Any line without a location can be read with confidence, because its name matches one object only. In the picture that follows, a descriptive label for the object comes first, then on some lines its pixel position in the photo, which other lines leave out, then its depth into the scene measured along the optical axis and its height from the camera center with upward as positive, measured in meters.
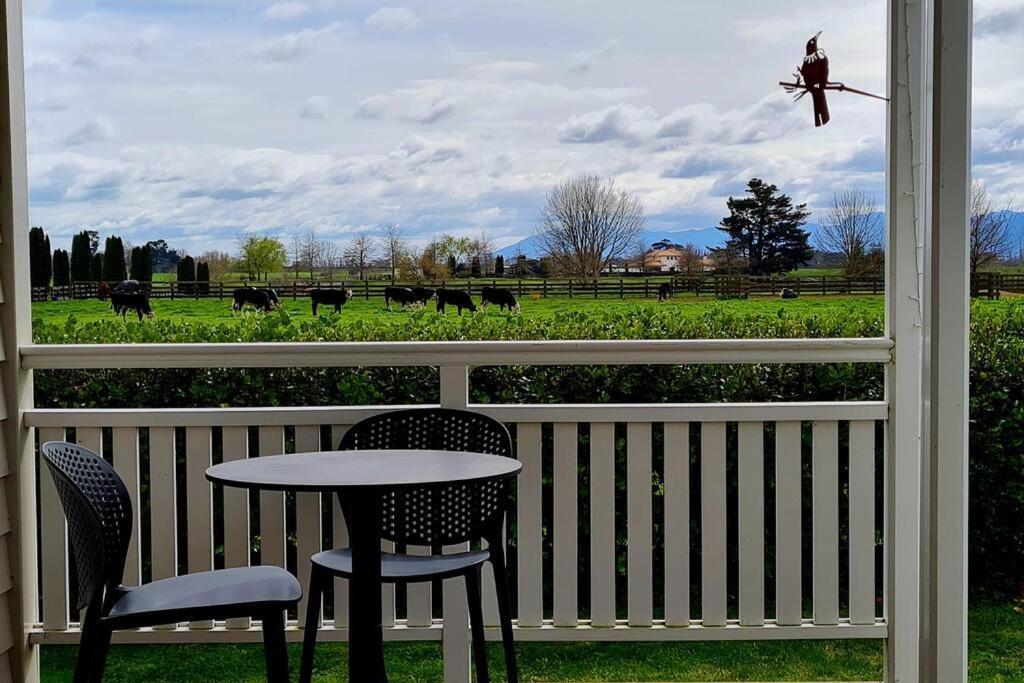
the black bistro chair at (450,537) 2.65 -0.64
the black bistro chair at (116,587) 2.26 -0.67
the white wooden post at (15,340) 3.00 -0.11
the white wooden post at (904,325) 3.06 -0.11
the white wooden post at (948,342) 2.65 -0.14
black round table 2.28 -0.41
